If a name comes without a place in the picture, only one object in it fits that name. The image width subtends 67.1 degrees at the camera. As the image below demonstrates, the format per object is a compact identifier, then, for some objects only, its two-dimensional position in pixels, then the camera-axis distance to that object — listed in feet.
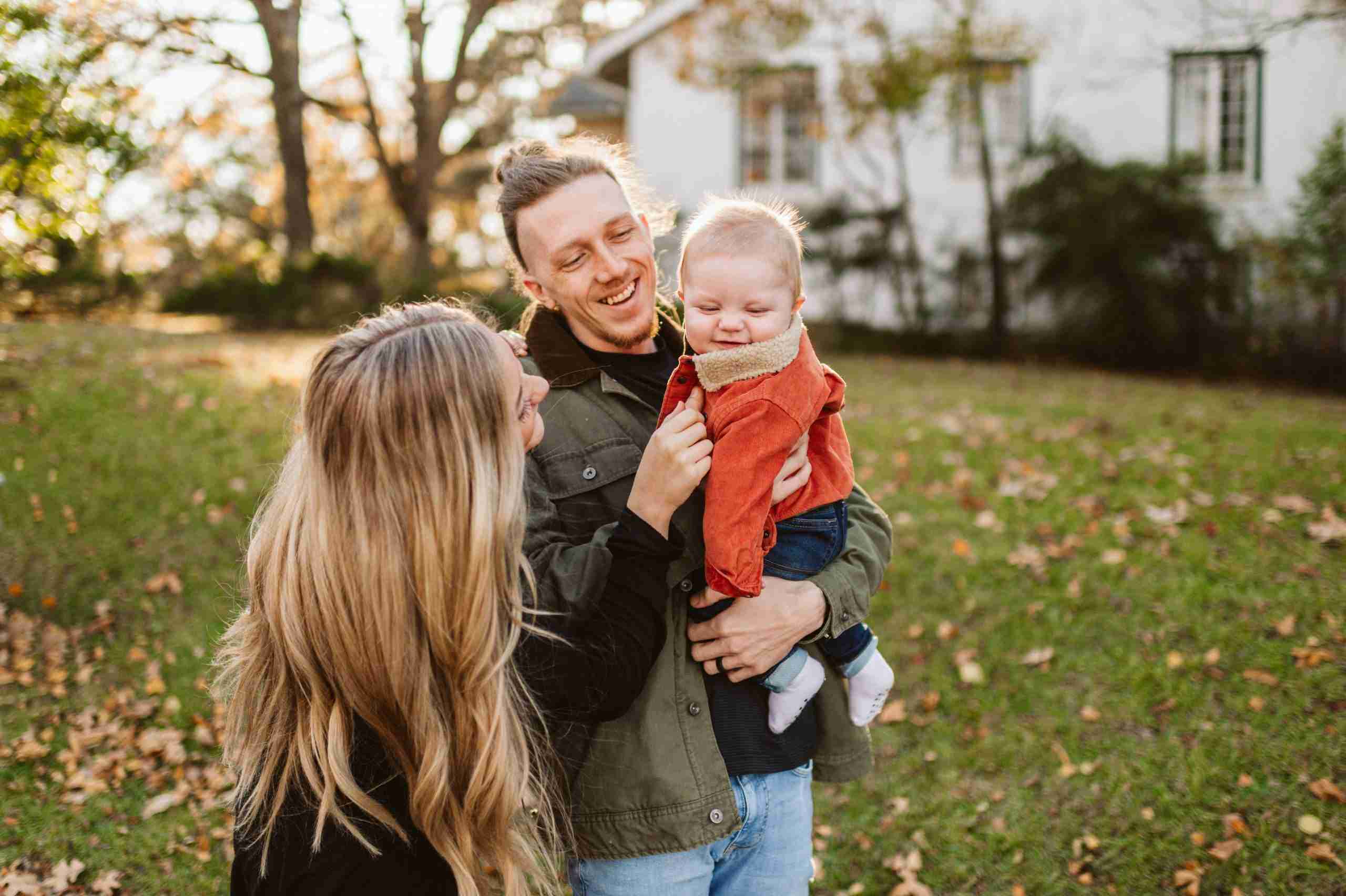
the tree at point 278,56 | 44.62
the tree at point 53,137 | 20.17
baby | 7.41
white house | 54.39
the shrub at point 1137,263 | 47.60
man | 7.13
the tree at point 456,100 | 61.00
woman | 6.11
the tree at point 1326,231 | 43.27
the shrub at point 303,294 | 60.18
